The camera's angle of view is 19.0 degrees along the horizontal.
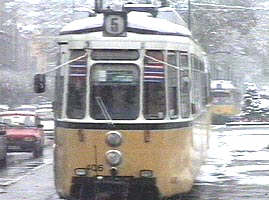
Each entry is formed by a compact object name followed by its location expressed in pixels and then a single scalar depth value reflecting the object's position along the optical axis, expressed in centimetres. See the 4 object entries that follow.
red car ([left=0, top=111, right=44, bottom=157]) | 2556
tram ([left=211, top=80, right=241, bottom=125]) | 5413
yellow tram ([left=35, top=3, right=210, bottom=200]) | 1191
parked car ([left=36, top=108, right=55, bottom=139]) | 4372
